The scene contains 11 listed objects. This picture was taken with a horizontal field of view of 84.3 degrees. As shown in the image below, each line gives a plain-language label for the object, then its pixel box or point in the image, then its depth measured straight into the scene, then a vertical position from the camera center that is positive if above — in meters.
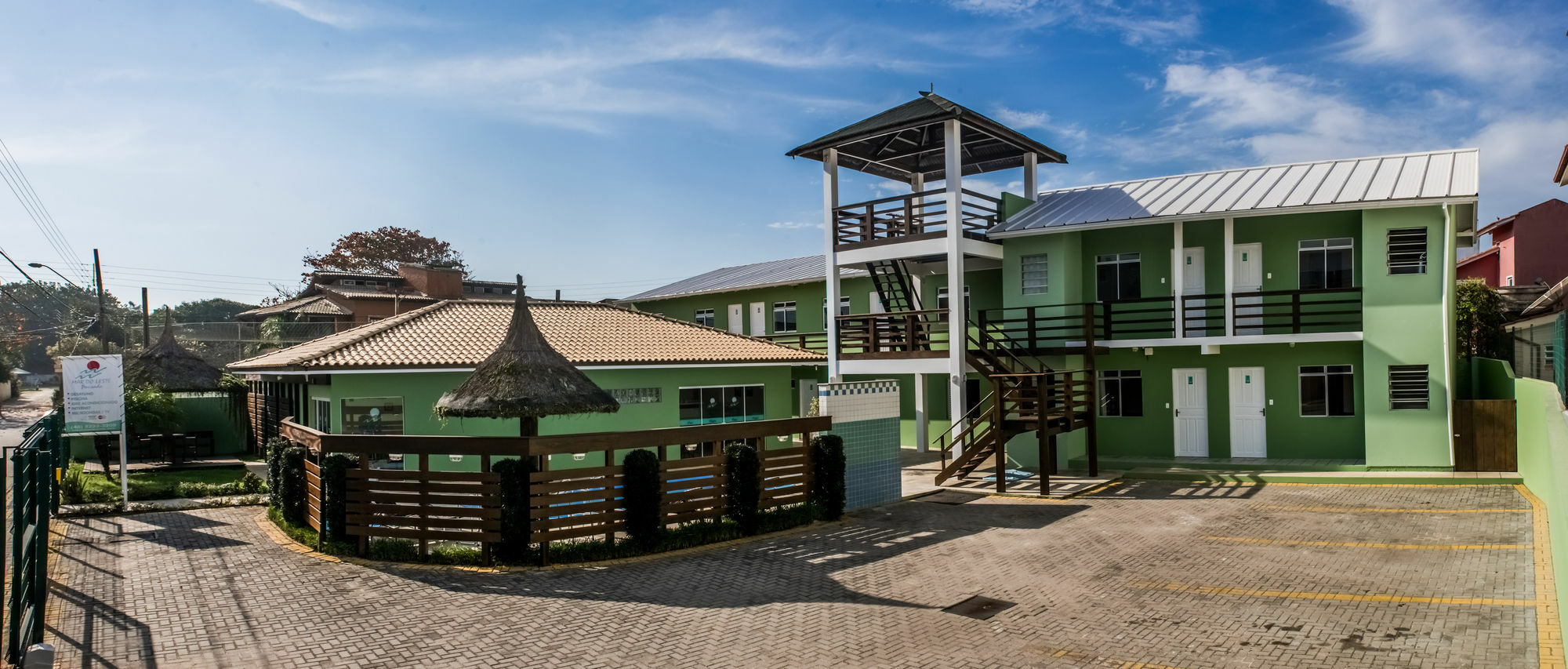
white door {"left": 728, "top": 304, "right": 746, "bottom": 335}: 30.64 +1.10
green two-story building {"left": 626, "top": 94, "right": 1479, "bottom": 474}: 16.64 +0.91
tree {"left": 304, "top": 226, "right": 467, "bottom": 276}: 58.31 +7.15
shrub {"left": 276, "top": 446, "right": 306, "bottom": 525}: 12.70 -1.87
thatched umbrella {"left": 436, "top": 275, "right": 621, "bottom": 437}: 11.28 -0.42
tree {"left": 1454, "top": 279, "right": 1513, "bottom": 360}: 24.58 +0.53
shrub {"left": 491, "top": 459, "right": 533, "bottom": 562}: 10.35 -1.84
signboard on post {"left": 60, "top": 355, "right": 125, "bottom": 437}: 14.50 -0.55
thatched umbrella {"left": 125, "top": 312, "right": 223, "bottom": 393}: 23.41 -0.27
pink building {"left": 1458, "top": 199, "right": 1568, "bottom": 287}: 31.50 +3.47
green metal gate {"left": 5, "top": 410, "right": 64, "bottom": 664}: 6.54 -1.55
